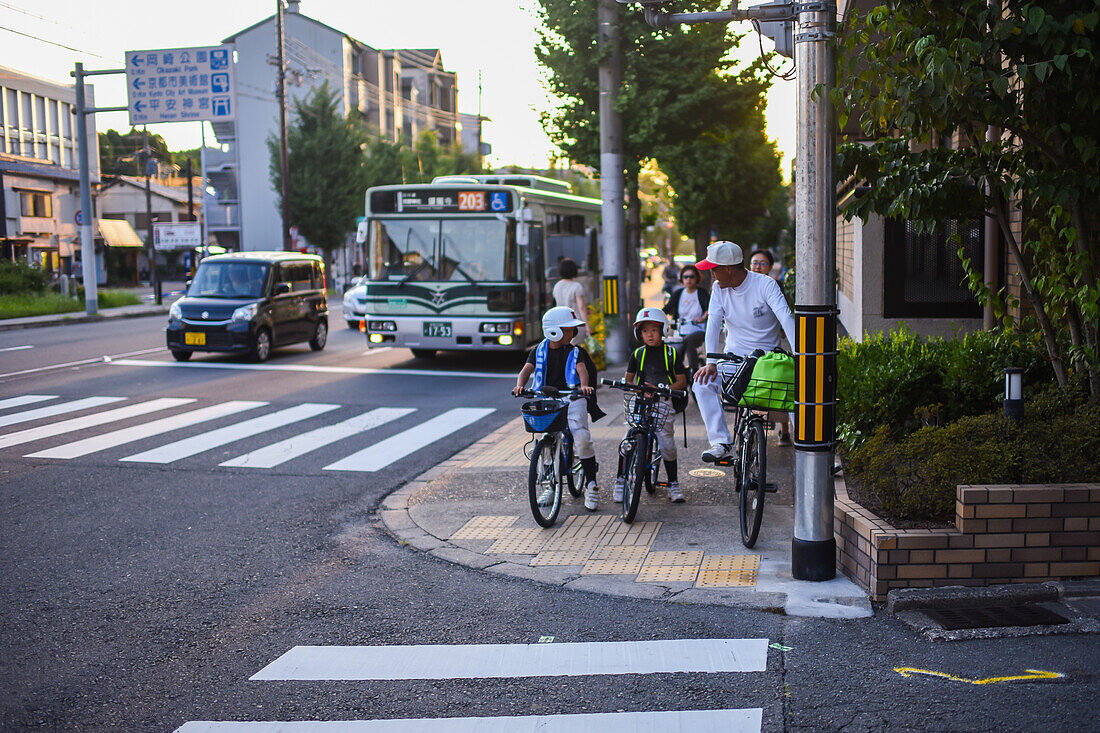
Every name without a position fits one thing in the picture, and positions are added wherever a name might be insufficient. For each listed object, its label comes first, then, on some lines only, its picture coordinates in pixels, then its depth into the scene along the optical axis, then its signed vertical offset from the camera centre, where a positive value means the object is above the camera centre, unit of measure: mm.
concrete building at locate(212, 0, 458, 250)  57125 +11382
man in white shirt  6859 -255
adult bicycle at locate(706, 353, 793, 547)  6227 -1028
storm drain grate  4750 -1637
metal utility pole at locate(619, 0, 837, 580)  5410 -116
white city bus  16891 +339
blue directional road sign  27531 +5673
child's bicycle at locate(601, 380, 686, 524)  6945 -1075
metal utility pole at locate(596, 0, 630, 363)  15952 +1725
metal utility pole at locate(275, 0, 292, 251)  39094 +6208
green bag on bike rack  6215 -649
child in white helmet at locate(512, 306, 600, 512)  7324 -634
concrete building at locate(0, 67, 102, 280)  46906 +5981
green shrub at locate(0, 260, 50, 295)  33656 +595
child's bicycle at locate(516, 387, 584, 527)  6984 -1175
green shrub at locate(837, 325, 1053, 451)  7004 -756
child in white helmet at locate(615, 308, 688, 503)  7375 -587
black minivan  17984 -306
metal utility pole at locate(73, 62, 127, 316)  29312 +2602
